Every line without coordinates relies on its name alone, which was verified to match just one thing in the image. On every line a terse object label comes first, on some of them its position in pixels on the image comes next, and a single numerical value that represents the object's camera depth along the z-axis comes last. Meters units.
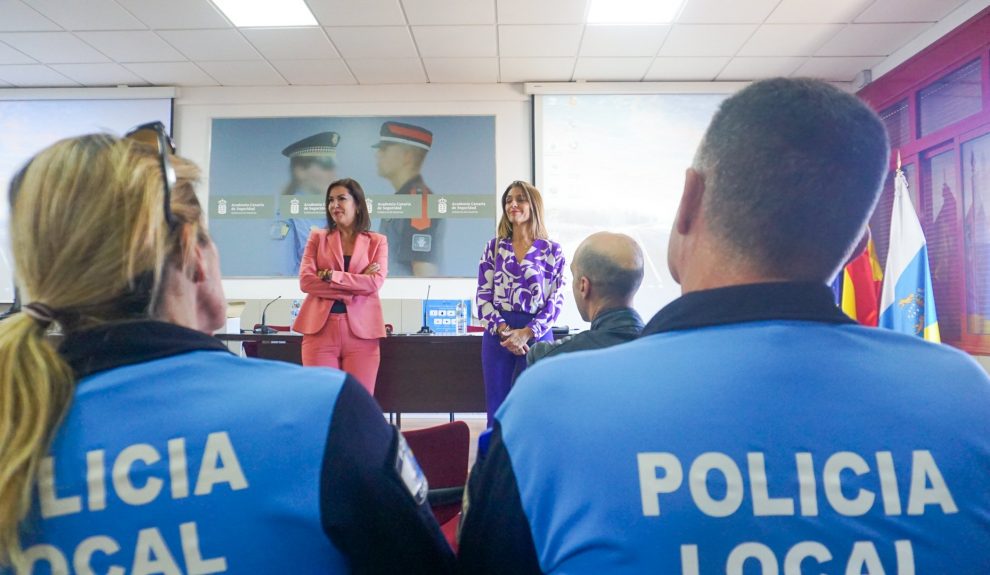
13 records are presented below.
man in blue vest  0.50
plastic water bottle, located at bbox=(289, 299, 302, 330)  4.88
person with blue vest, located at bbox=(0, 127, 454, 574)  0.54
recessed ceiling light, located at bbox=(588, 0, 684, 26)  4.31
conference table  3.69
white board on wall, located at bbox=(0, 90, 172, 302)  5.61
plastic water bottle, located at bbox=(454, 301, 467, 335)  4.68
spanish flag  4.79
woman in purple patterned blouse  3.01
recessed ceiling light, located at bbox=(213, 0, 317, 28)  4.30
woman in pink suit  3.09
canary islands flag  4.32
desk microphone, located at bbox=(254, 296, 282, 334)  3.87
